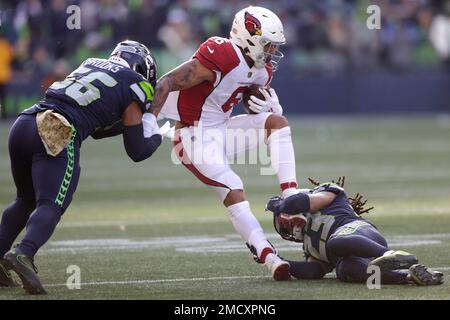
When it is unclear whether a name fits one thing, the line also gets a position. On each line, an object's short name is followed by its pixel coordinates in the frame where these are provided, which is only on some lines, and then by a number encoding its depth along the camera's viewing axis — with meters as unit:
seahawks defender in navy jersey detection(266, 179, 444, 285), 12.81
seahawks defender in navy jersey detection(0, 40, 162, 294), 12.60
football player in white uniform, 14.18
